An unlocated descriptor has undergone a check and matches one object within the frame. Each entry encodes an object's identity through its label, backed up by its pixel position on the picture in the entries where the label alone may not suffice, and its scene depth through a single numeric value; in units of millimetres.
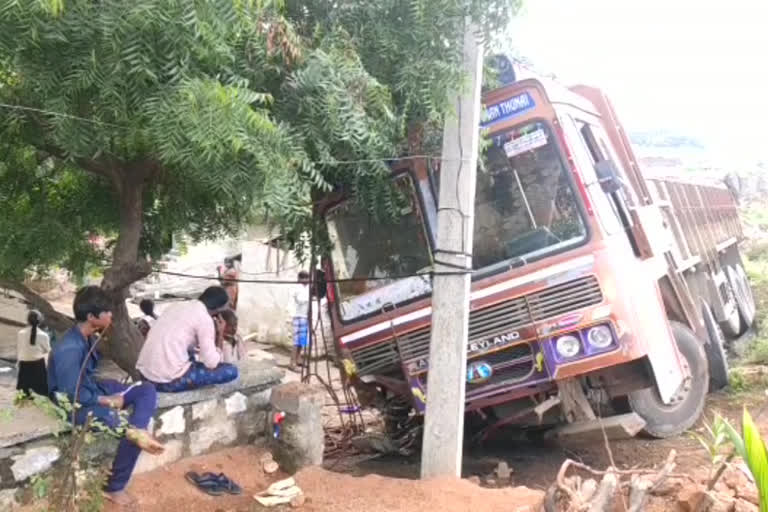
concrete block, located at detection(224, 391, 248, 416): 4617
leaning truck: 4652
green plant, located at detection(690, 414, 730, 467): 2960
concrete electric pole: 4141
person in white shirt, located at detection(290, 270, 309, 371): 10359
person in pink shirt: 4285
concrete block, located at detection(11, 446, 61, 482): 3496
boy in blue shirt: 3627
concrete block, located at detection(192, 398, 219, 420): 4410
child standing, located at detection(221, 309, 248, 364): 5238
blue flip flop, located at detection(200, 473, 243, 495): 4168
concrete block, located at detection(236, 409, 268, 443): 4711
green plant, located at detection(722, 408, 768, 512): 2588
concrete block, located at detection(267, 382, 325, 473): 4492
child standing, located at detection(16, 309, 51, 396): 5078
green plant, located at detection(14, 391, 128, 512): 3203
